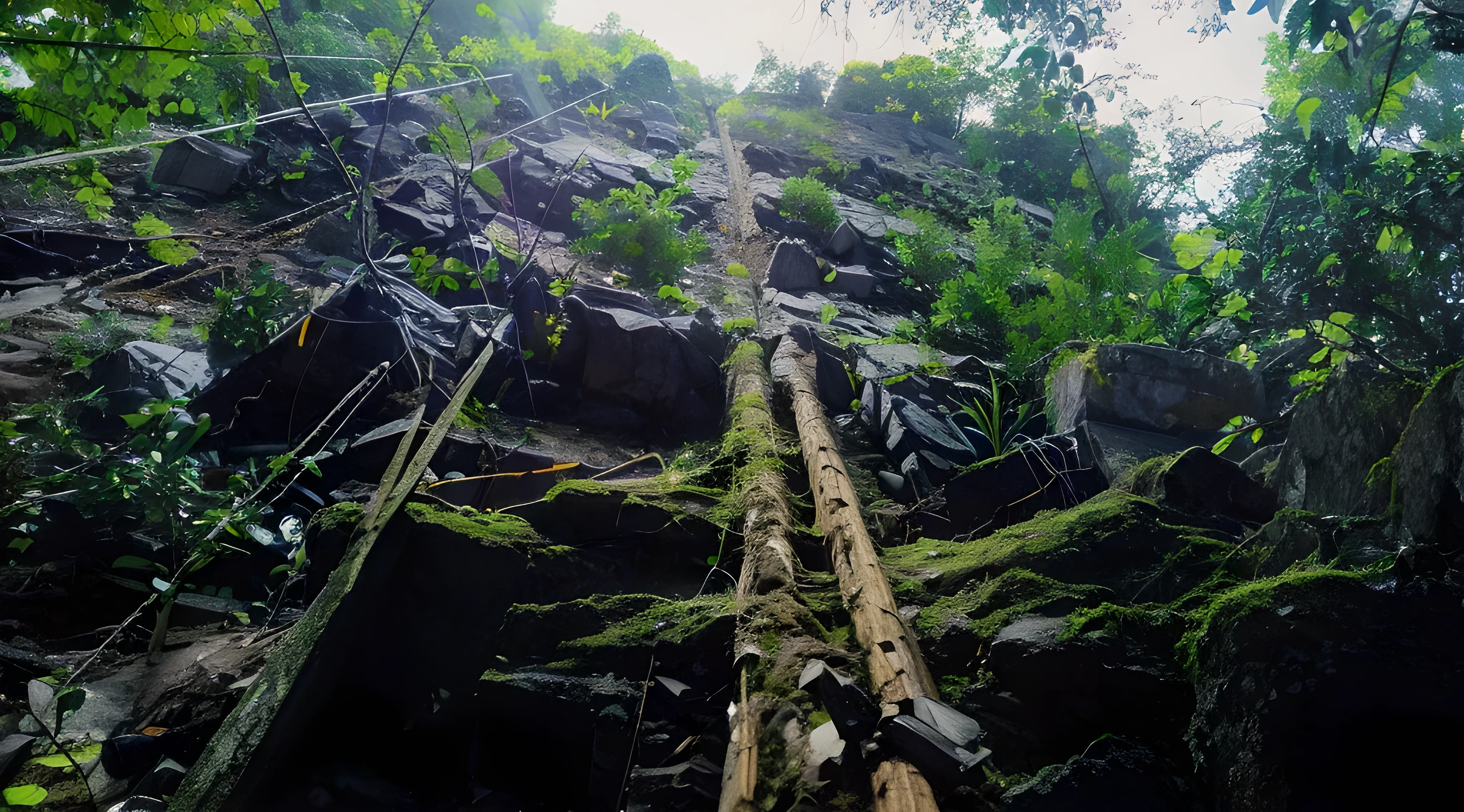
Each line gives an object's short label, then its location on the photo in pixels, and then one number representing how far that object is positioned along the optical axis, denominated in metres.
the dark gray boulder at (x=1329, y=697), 1.37
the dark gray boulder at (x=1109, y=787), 1.58
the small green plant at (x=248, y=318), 4.44
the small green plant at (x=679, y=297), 5.98
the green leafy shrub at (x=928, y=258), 8.24
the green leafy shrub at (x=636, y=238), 6.59
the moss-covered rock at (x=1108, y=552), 2.38
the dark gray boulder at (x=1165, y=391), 4.03
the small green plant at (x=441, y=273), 5.14
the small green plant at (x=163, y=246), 3.37
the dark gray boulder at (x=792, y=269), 7.82
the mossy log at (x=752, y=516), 1.90
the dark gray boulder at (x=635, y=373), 4.85
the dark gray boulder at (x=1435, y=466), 1.80
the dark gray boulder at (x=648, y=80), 16.03
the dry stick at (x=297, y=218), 6.39
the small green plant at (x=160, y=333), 4.19
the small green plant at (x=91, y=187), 2.88
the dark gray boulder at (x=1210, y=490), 2.84
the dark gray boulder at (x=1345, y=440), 2.32
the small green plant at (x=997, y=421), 4.40
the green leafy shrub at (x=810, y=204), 9.45
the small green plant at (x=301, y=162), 7.58
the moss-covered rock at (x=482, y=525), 2.75
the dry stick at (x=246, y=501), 2.41
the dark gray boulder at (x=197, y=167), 6.93
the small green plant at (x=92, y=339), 4.00
